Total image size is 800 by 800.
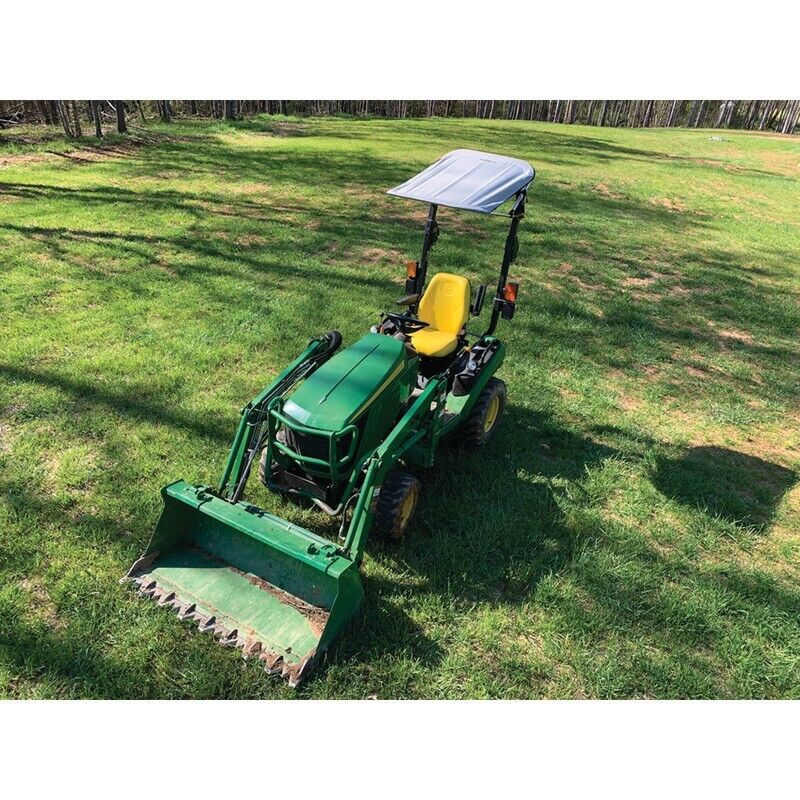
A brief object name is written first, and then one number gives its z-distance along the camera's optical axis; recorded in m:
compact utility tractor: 2.99
